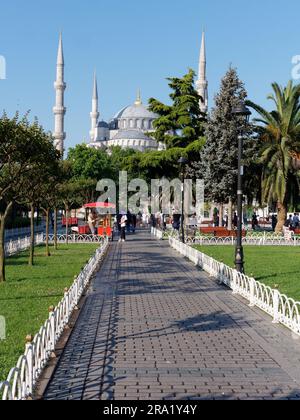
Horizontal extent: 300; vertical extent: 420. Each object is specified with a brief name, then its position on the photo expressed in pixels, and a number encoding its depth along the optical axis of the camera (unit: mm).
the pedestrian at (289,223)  40134
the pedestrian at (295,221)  40531
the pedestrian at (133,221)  43141
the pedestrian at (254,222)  45219
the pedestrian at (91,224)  34188
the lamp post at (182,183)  25062
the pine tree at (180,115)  40438
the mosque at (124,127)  128250
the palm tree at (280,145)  34375
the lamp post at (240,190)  14086
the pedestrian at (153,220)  44309
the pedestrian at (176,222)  39938
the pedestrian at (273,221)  44188
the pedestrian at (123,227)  30862
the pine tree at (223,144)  38094
